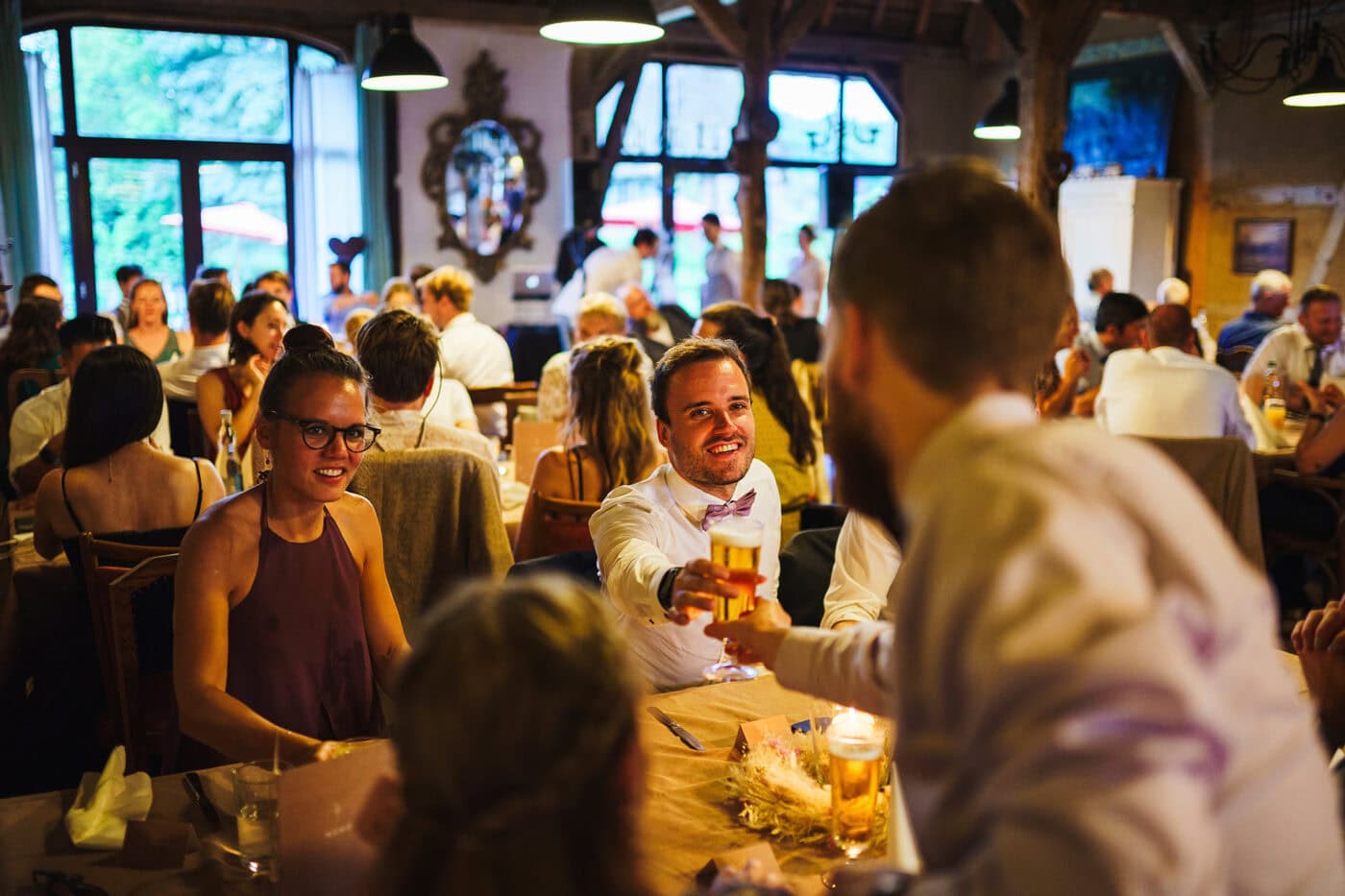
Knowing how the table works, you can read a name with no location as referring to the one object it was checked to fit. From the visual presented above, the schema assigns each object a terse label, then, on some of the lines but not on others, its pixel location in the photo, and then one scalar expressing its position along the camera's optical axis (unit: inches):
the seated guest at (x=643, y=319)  281.0
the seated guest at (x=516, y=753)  28.0
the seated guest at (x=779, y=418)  161.8
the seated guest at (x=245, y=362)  178.5
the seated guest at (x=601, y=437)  132.9
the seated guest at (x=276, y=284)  274.2
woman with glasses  78.1
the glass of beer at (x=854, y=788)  57.0
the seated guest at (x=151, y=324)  247.0
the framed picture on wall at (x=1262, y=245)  450.6
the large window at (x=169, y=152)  406.0
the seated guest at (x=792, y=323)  261.1
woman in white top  459.2
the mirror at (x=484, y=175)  428.5
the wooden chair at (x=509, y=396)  224.2
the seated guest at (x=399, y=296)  284.8
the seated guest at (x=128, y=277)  335.3
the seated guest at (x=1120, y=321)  255.9
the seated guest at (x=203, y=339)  205.6
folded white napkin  57.2
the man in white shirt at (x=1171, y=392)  202.4
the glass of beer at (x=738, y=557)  61.8
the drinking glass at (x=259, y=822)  55.1
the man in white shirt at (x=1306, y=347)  248.2
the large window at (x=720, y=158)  524.4
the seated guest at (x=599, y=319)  229.0
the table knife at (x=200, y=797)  60.5
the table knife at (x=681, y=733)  70.2
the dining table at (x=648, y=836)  54.5
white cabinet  479.8
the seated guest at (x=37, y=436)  162.1
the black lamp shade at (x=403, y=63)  246.4
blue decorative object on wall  491.5
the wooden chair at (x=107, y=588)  91.5
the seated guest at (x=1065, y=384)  224.8
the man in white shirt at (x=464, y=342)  245.4
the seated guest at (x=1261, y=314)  311.1
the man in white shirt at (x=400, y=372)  137.1
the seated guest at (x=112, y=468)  115.4
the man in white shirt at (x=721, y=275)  448.1
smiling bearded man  90.4
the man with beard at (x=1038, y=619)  26.0
